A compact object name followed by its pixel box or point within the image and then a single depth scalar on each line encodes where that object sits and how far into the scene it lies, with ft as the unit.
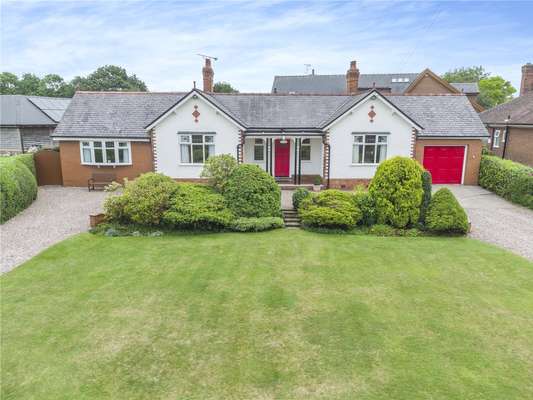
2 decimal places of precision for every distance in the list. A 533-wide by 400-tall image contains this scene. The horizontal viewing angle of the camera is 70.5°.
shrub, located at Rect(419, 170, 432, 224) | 51.42
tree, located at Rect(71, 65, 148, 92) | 248.32
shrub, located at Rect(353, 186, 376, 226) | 52.01
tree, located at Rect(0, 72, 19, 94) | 220.64
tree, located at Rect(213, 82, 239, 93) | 250.37
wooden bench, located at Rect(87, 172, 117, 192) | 76.64
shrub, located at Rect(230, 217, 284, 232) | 50.68
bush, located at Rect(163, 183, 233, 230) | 49.49
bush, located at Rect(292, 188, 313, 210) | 55.67
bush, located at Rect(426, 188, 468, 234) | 48.70
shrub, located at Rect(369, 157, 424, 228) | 50.29
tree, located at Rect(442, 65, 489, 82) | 232.12
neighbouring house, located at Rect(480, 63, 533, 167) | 85.61
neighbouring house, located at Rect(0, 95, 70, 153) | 110.93
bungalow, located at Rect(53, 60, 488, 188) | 72.84
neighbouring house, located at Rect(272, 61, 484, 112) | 154.71
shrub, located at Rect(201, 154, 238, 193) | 55.57
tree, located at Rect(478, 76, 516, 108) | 215.10
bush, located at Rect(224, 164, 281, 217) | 52.65
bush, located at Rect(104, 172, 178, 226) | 49.93
